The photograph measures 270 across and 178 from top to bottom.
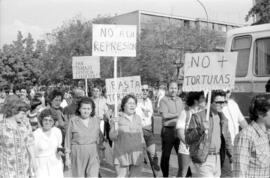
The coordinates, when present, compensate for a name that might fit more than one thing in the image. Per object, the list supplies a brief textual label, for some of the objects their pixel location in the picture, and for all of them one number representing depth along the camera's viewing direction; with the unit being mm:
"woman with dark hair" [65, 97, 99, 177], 5695
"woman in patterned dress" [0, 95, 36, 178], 4977
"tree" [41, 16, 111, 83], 37031
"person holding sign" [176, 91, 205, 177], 5445
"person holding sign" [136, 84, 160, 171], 7415
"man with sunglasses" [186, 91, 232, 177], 4602
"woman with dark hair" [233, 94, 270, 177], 3252
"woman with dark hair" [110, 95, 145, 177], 5773
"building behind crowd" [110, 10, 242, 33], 36722
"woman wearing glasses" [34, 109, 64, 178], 5629
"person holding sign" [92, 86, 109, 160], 9406
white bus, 8250
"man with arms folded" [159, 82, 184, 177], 7145
